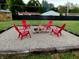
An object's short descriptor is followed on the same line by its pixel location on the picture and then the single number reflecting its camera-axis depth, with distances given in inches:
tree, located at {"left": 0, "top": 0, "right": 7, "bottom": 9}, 801.5
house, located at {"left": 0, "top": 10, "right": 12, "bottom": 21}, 549.0
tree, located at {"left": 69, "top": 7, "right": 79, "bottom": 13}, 1058.0
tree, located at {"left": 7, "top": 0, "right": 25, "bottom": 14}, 719.7
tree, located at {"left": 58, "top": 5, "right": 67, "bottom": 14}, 1068.6
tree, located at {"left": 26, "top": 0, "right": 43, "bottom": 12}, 902.1
